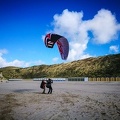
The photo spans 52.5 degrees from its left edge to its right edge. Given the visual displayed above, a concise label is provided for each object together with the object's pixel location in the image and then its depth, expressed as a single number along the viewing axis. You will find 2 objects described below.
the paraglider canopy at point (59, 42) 12.86
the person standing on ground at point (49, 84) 11.33
